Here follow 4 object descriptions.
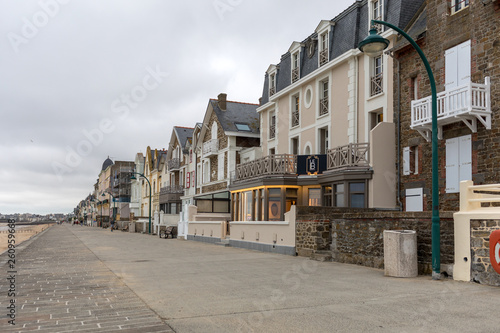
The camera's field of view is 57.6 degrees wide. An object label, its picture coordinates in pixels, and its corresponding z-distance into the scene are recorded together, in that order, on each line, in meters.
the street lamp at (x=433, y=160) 9.49
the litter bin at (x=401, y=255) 9.95
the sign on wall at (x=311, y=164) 22.03
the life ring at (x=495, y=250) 8.34
